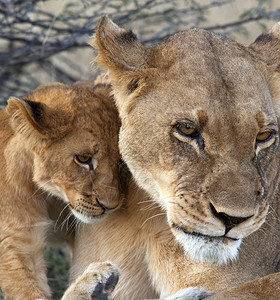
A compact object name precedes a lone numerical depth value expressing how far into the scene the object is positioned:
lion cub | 5.12
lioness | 4.34
